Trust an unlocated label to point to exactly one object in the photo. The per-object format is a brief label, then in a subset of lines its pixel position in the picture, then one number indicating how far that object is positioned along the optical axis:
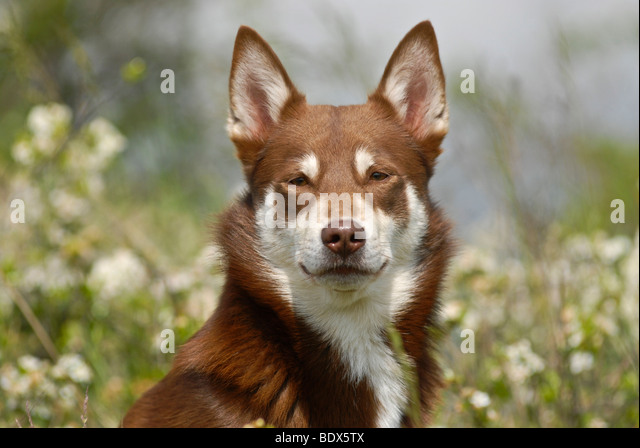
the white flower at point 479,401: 3.47
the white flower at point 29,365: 3.87
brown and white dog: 3.06
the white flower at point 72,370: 3.78
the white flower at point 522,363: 3.87
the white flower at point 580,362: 3.98
